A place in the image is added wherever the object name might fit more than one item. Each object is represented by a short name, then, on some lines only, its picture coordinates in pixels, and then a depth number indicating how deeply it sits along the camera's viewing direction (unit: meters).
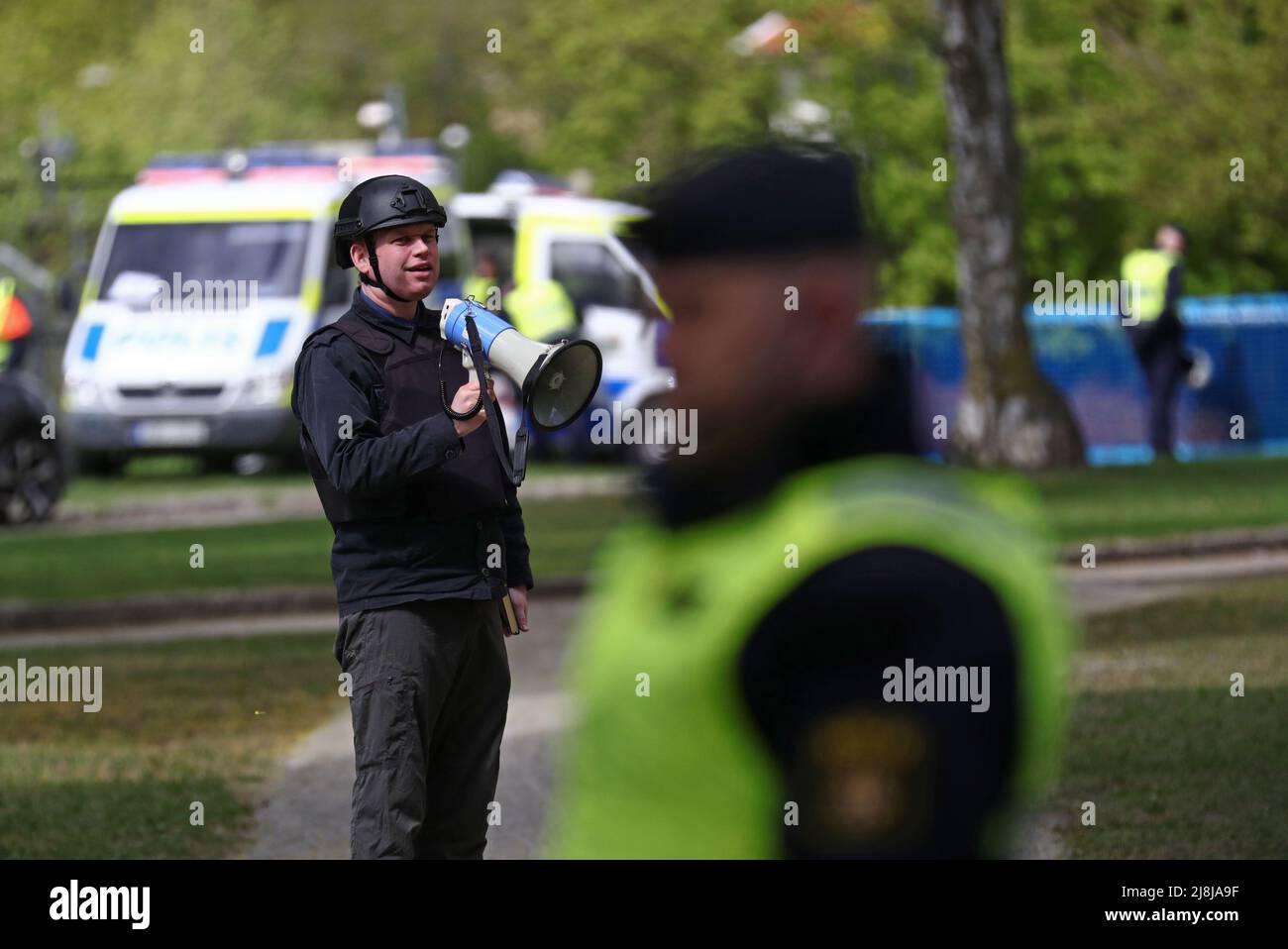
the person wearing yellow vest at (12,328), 17.41
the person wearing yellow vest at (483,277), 20.76
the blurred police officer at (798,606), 2.06
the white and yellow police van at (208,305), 21.67
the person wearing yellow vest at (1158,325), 21.12
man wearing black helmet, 4.66
